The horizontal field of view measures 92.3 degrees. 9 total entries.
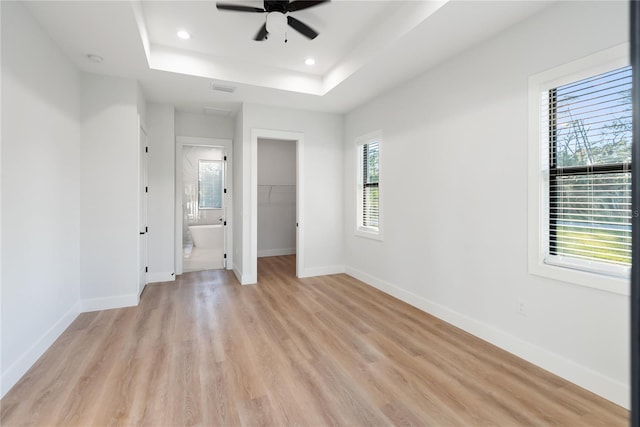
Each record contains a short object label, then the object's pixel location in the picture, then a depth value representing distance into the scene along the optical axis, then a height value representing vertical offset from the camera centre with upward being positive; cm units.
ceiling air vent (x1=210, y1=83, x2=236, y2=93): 401 +159
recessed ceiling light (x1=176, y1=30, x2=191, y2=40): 325 +184
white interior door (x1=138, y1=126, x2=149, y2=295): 411 -11
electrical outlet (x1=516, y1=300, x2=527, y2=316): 258 -86
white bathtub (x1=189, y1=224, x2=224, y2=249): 755 -73
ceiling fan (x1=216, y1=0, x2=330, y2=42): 258 +169
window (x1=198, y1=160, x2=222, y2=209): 757 +56
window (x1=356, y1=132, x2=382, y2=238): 463 +33
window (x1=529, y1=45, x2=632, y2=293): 207 +24
